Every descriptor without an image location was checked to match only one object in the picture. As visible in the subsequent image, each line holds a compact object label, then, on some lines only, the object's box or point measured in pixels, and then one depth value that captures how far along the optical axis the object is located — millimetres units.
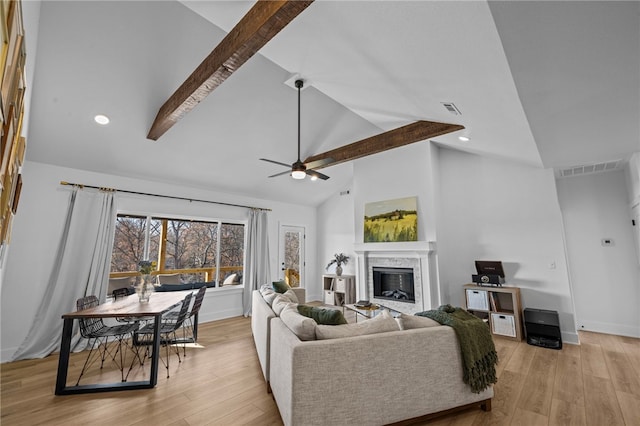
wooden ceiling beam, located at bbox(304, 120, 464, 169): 4152
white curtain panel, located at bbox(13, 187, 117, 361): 3643
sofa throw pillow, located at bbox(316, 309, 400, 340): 2105
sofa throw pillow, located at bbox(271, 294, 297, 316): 2867
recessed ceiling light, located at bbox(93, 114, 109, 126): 3446
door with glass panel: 6977
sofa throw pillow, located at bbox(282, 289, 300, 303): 3827
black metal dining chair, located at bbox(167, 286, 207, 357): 3768
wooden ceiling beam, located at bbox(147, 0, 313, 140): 1840
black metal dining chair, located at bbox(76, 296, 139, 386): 3066
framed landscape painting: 5312
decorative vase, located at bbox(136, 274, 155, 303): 3410
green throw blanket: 2266
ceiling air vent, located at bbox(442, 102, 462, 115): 2916
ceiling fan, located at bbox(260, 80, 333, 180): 3488
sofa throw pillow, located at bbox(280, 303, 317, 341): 2111
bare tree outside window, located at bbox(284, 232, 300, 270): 7184
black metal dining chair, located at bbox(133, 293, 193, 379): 3369
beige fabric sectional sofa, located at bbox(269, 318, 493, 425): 1898
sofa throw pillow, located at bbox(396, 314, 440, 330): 2348
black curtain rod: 4055
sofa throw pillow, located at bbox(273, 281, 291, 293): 4610
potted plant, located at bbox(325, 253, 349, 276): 6856
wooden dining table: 2701
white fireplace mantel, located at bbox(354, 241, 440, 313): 4977
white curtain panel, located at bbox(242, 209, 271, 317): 5926
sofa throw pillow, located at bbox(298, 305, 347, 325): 2424
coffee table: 4319
